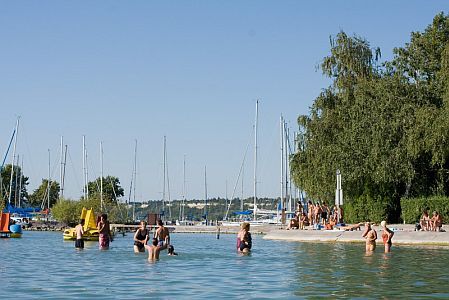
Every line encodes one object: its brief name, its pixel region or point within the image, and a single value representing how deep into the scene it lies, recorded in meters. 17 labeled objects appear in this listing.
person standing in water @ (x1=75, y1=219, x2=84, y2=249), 41.53
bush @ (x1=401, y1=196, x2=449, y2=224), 55.09
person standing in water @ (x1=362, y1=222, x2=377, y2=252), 38.50
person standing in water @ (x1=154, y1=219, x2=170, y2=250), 34.34
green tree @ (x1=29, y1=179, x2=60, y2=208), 138.75
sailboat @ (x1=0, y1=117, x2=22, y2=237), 63.56
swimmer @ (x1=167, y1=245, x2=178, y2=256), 35.12
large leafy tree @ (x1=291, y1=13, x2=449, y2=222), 57.88
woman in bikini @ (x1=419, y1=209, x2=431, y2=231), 50.66
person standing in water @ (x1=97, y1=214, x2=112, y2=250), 40.75
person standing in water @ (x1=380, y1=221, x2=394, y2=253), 37.97
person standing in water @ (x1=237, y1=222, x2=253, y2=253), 37.72
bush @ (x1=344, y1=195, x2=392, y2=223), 62.03
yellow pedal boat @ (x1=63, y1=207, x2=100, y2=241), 53.97
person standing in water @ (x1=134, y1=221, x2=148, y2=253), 35.91
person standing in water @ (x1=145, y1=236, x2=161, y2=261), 31.83
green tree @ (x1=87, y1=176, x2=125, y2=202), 117.28
